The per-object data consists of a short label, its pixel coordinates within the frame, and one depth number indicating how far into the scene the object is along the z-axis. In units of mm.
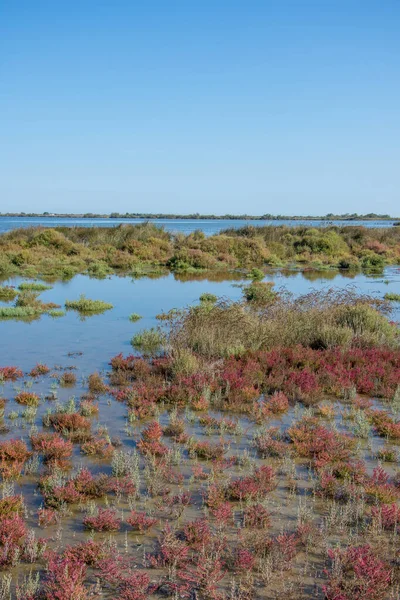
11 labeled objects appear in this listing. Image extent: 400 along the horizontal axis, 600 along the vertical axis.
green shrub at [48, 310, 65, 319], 18364
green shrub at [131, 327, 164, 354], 13539
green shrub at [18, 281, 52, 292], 24312
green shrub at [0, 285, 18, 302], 21916
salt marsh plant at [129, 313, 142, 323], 17859
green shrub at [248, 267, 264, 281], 30391
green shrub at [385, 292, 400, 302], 22997
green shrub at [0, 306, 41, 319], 18078
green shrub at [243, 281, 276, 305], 16516
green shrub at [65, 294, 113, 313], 19500
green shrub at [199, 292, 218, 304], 21362
